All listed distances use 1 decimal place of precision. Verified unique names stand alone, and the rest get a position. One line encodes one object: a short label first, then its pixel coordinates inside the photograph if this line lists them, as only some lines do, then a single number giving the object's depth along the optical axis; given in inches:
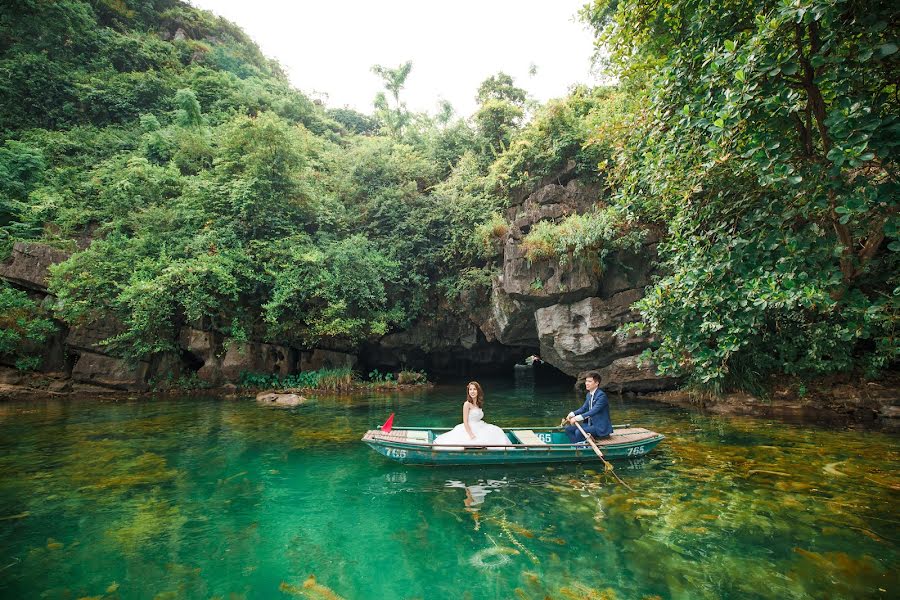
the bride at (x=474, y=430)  292.8
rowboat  280.8
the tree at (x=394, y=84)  1434.5
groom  299.9
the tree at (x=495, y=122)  822.5
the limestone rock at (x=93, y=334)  623.2
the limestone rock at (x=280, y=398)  571.5
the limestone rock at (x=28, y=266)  628.1
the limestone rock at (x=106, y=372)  625.0
